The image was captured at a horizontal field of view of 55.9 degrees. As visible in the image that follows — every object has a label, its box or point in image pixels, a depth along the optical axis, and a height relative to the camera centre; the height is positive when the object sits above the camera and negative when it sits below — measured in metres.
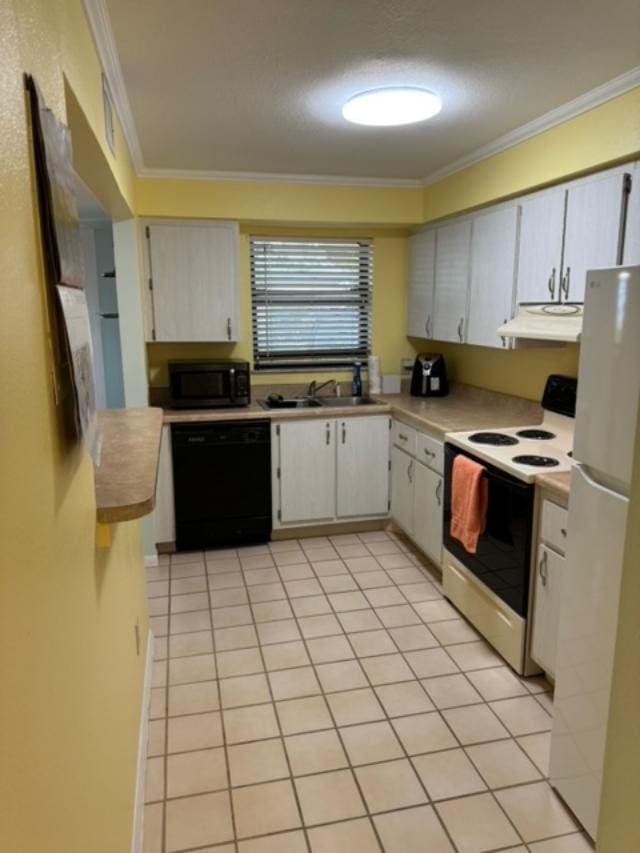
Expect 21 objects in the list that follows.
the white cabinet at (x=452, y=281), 3.82 +0.21
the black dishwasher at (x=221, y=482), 3.94 -1.11
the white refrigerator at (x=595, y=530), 1.77 -0.66
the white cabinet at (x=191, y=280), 3.96 +0.22
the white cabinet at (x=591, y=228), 2.54 +0.37
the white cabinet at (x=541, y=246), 2.93 +0.34
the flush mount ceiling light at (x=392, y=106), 2.46 +0.85
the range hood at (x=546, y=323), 2.75 -0.04
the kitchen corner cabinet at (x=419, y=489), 3.56 -1.10
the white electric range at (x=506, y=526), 2.61 -0.94
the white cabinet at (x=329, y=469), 4.13 -1.07
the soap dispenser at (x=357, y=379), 4.68 -0.50
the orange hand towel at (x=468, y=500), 2.87 -0.89
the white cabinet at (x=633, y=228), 2.44 +0.35
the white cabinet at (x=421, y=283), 4.34 +0.23
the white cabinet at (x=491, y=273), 3.32 +0.23
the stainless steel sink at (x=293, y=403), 4.44 -0.66
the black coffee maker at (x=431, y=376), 4.52 -0.46
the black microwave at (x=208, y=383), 4.06 -0.47
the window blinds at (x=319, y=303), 4.55 +0.04
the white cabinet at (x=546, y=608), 2.42 -1.19
